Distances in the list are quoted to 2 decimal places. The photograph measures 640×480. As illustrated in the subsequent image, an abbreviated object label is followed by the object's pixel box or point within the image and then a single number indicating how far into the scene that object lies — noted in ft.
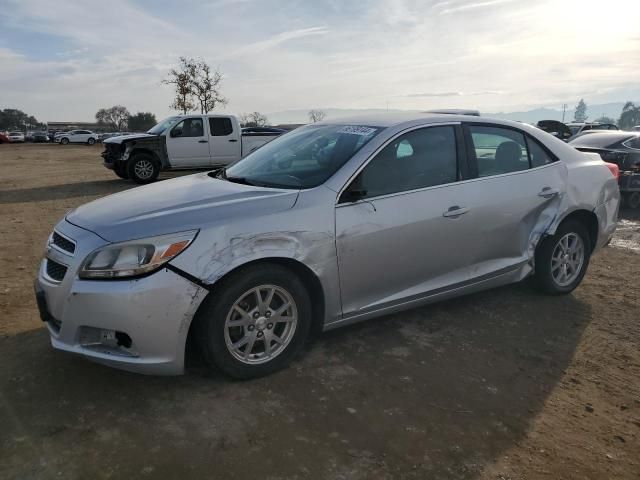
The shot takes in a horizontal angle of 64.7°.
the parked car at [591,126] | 74.64
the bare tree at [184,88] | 141.18
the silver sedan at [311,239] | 9.02
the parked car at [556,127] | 57.36
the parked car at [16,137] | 179.01
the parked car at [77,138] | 159.63
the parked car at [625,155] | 29.04
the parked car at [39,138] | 187.42
